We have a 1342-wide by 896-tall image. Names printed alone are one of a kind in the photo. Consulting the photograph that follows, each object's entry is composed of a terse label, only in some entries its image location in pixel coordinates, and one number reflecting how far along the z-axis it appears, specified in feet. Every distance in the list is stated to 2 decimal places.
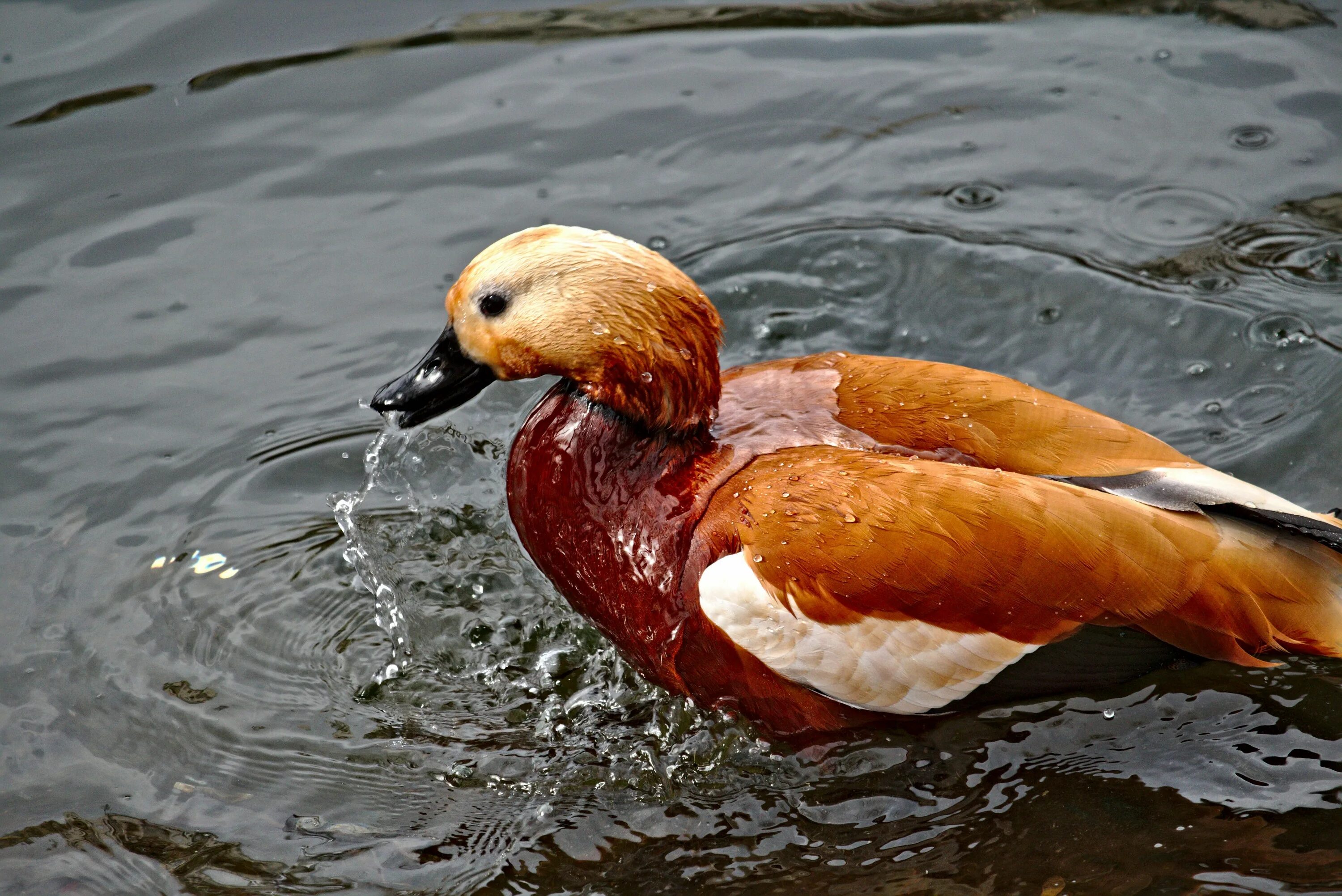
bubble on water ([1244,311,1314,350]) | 30.50
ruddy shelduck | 20.66
